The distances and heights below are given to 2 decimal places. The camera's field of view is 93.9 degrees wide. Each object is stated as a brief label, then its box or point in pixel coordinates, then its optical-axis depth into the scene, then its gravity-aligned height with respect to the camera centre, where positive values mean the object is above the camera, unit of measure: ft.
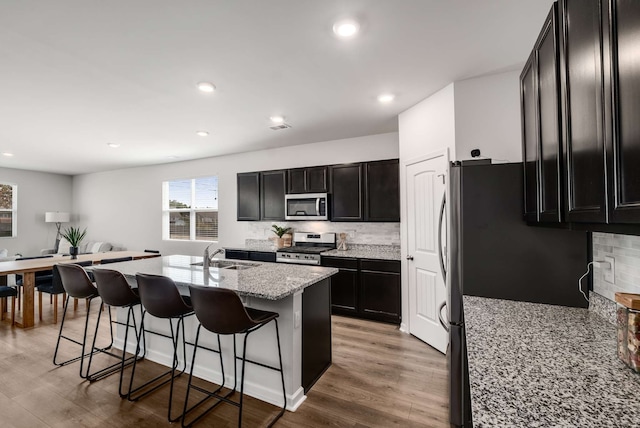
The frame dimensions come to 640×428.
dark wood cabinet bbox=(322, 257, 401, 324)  12.12 -3.04
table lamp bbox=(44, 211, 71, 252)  23.89 +0.22
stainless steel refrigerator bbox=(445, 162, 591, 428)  5.36 -0.75
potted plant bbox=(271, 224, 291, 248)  16.20 -0.84
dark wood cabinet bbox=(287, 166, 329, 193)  14.81 +1.91
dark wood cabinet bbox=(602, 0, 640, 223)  2.37 +0.88
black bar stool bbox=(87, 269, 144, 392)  7.65 -1.83
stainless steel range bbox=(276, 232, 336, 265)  13.85 -1.56
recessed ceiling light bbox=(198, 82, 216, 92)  9.01 +4.06
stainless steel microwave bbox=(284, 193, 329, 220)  14.57 +0.55
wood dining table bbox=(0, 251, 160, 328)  12.23 -2.16
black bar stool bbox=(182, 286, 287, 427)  5.79 -1.87
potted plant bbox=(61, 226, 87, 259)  15.19 -1.45
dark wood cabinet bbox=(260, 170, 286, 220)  16.02 +1.31
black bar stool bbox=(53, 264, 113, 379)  8.54 -1.85
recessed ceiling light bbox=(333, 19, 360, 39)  6.23 +4.05
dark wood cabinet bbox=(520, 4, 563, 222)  3.96 +1.29
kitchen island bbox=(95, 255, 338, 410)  6.97 -2.85
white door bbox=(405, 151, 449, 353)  9.80 -1.12
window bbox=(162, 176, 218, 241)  19.95 +0.67
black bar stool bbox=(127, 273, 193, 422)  6.70 -1.81
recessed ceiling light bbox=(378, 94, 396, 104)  10.03 +4.06
